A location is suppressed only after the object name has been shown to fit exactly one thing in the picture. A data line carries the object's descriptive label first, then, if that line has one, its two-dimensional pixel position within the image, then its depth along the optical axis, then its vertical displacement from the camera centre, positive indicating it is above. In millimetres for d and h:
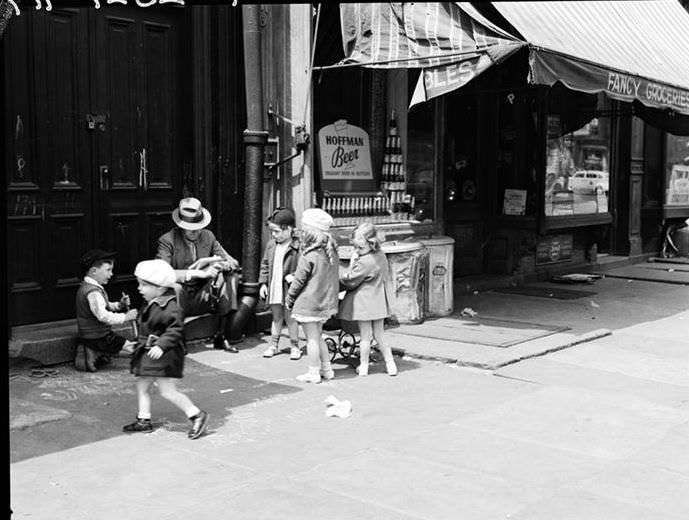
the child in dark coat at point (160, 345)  5766 -1026
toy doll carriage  8406 -1514
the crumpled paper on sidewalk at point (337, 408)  6496 -1619
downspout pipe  8859 +113
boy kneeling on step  7383 -1045
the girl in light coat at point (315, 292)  7516 -902
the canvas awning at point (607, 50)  9164 +1549
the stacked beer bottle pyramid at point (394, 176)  11195 +80
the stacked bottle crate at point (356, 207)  10336 -284
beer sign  10398 +356
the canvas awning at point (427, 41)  8859 +1411
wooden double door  7590 +366
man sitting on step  8211 -695
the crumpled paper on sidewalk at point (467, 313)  10725 -1545
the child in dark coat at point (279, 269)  8367 -796
